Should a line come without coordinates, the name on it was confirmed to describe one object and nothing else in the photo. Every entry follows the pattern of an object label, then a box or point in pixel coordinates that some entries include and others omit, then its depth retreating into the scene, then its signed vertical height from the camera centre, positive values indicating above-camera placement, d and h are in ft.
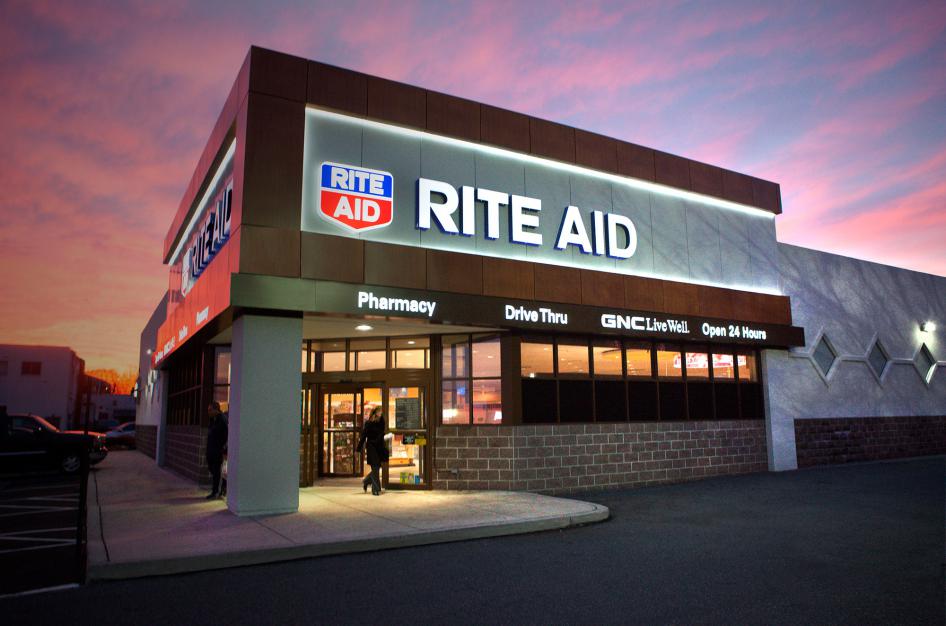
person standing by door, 44.47 -2.22
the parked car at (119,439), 128.88 -4.73
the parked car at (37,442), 60.23 -2.52
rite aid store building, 38.47 +7.25
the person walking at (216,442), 43.38 -1.86
